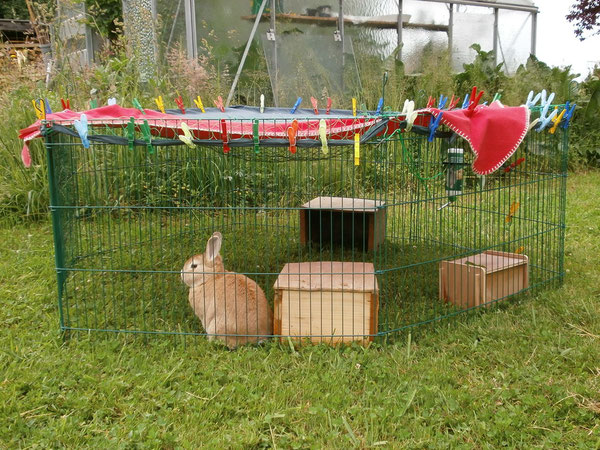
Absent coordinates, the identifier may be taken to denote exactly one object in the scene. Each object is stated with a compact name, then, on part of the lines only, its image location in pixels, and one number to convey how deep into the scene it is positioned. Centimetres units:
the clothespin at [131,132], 274
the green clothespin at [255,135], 267
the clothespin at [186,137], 274
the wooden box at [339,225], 438
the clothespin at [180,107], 402
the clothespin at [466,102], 345
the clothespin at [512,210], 352
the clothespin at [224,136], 275
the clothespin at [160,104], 382
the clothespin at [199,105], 418
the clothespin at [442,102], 346
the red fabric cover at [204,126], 296
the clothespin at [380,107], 317
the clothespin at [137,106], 352
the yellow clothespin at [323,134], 265
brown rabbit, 297
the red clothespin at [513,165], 346
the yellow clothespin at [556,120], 332
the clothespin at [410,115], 279
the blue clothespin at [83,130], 273
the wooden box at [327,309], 294
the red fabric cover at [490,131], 292
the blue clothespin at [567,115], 349
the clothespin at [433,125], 292
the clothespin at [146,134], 274
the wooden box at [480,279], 339
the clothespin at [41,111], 301
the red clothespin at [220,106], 425
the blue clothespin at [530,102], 341
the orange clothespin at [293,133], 267
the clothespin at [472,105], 296
